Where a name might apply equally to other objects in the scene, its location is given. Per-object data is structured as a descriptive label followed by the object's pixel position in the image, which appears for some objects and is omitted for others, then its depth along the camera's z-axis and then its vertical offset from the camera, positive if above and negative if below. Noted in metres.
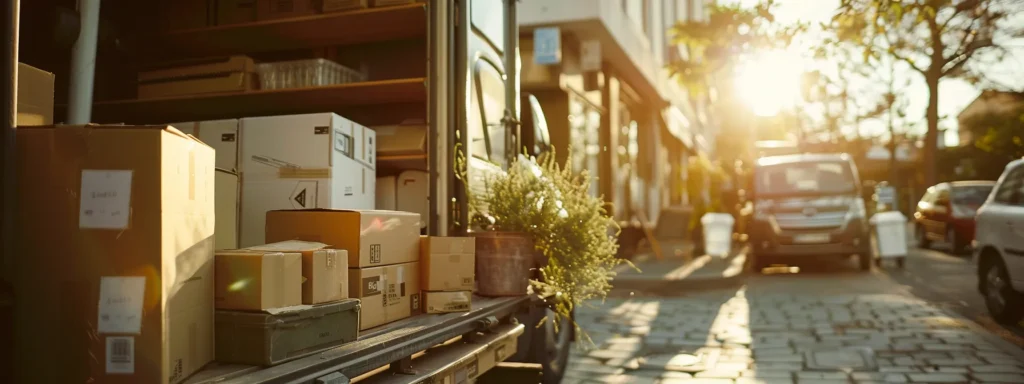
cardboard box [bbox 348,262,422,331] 3.15 -0.25
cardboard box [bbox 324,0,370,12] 5.00 +1.38
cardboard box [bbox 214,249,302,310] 2.45 -0.15
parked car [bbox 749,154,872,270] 13.21 +0.26
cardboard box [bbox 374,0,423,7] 4.88 +1.35
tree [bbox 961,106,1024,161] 29.24 +3.30
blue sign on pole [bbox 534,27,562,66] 12.85 +2.83
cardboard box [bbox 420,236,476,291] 3.76 -0.16
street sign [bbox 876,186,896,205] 24.66 +0.93
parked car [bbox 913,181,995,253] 16.64 +0.29
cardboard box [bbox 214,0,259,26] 5.24 +1.40
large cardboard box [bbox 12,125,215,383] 2.06 -0.06
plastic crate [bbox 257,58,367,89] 5.22 +1.01
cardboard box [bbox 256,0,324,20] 5.23 +1.42
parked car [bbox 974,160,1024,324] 7.36 -0.22
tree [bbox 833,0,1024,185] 19.19 +4.56
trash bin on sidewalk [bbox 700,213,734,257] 14.77 -0.09
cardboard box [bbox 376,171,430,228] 5.13 +0.24
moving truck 4.26 +0.91
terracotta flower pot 4.45 -0.19
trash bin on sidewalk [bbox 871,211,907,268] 13.84 -0.14
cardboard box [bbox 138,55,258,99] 5.22 +0.99
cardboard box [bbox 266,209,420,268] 3.15 +0.00
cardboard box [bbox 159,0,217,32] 5.29 +1.42
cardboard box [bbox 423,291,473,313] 3.74 -0.33
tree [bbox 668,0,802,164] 10.65 +2.72
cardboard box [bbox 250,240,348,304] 2.67 -0.14
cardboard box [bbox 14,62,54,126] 2.39 +0.41
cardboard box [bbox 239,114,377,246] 4.22 +0.34
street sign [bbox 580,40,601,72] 14.00 +2.93
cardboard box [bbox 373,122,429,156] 4.99 +0.56
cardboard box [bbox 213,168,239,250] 3.15 +0.10
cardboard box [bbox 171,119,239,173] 4.40 +0.52
